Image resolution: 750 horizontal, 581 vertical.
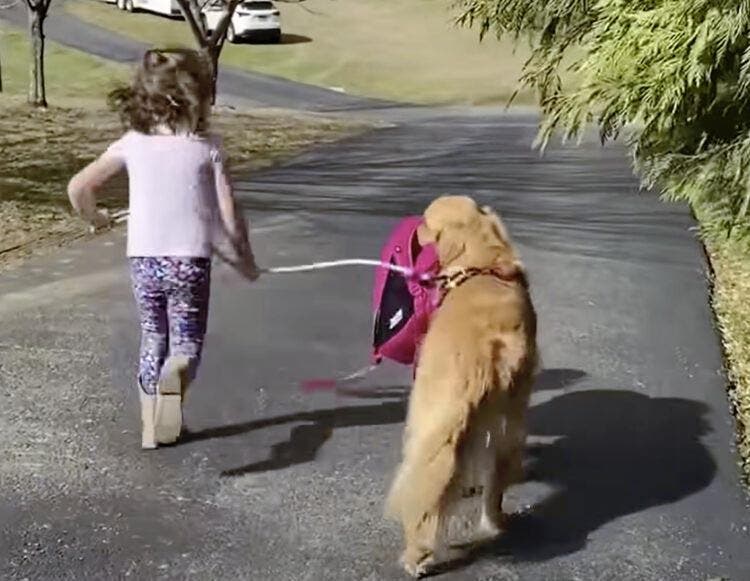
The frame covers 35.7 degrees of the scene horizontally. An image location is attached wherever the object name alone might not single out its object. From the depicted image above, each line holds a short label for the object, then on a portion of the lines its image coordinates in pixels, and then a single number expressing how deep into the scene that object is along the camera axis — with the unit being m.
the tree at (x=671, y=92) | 7.56
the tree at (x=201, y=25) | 19.16
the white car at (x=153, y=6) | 39.25
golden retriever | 3.49
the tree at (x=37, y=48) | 19.95
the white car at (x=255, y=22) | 36.28
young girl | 4.32
